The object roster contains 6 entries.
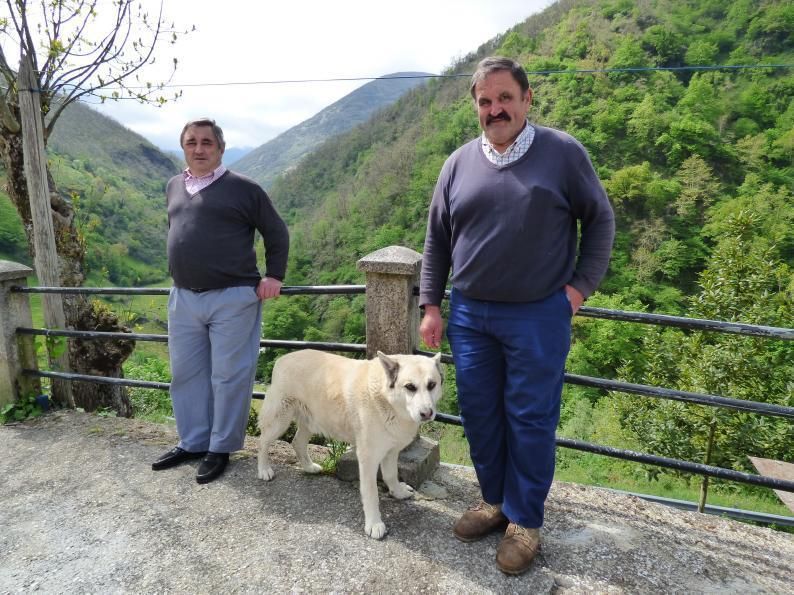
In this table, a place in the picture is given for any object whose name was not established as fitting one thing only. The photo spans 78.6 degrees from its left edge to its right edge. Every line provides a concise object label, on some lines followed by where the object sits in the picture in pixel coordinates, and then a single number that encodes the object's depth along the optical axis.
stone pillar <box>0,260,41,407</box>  4.53
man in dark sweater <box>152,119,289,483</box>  3.26
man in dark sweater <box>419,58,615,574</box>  2.29
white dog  2.64
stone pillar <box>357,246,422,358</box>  3.33
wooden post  4.54
